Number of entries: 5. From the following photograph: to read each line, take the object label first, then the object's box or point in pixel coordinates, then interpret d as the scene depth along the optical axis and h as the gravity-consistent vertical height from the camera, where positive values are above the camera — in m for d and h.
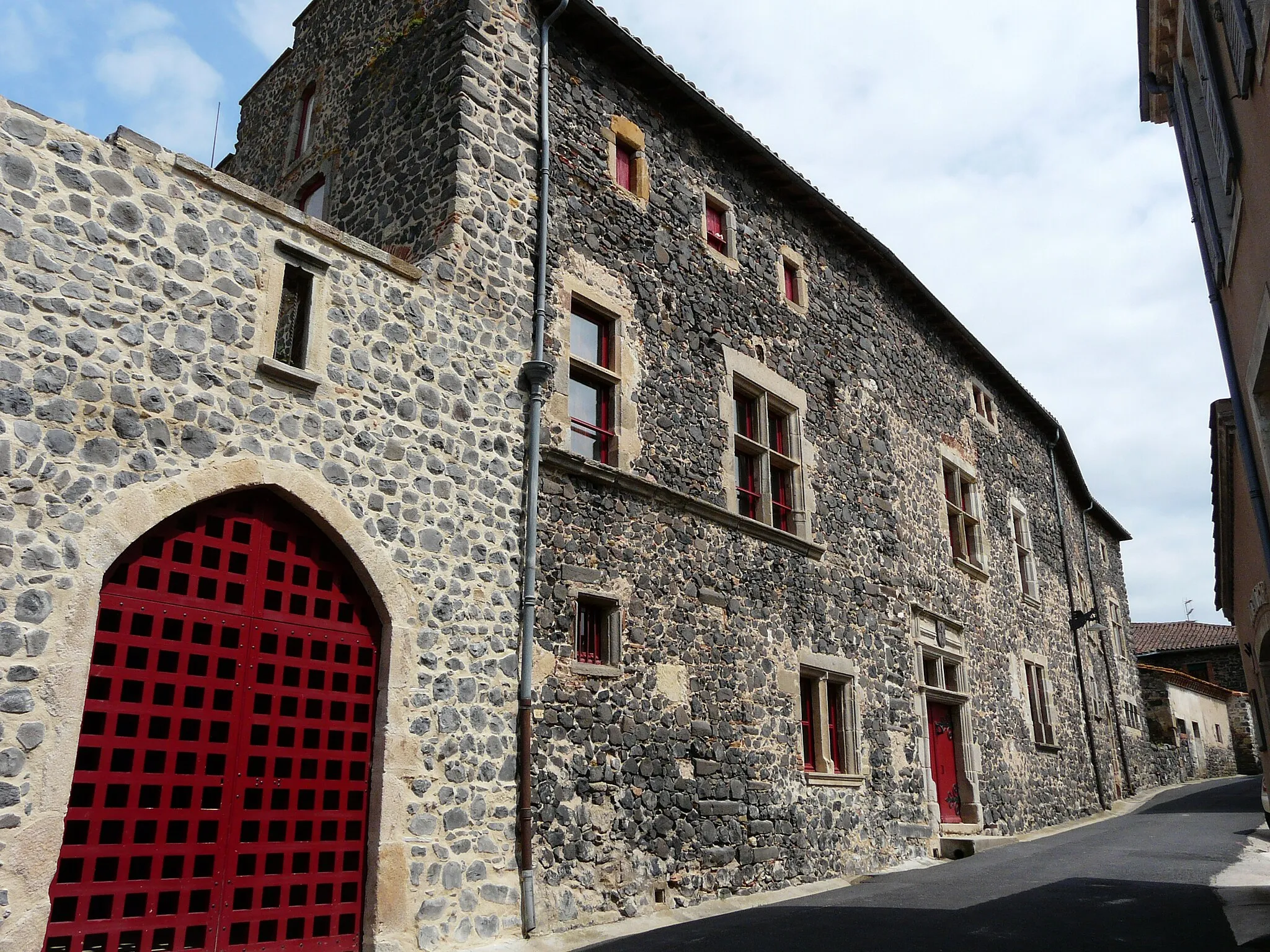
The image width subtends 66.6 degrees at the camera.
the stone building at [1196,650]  34.56 +3.71
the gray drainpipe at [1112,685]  21.39 +1.55
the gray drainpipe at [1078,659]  18.75 +1.91
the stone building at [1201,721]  26.98 +1.00
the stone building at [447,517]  5.36 +1.82
